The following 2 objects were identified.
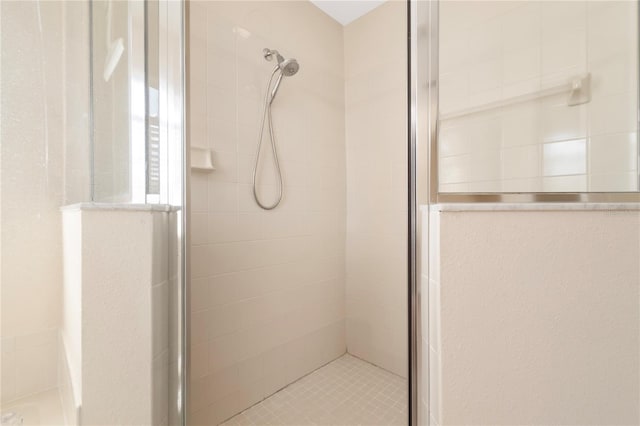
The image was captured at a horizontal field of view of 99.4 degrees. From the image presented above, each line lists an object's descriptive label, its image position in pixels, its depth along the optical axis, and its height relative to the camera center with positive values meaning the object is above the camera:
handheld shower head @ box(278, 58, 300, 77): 1.25 +0.68
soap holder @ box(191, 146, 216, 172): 1.08 +0.21
